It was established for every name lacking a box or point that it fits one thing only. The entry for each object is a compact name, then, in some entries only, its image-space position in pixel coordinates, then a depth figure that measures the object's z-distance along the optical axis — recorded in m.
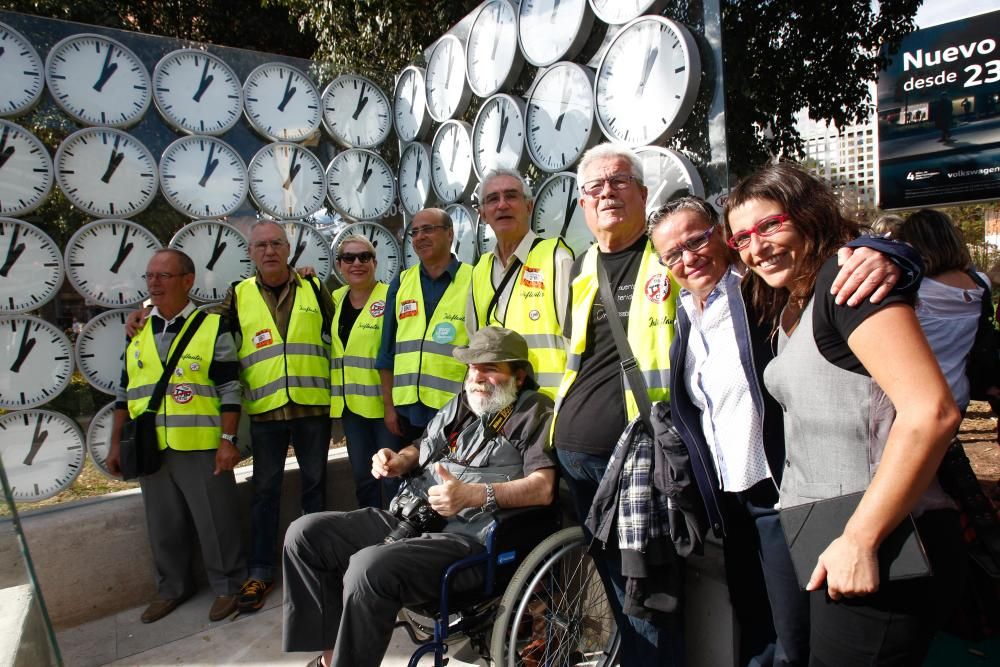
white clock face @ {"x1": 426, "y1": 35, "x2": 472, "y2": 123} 4.34
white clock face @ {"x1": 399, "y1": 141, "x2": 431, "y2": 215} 4.75
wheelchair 2.19
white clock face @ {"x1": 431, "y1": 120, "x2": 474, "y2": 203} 4.34
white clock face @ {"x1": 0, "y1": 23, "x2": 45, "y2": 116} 3.71
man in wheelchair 2.11
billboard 7.39
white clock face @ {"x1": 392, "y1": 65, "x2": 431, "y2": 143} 4.75
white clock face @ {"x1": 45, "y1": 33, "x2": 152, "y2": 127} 3.86
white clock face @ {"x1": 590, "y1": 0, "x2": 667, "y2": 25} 2.84
